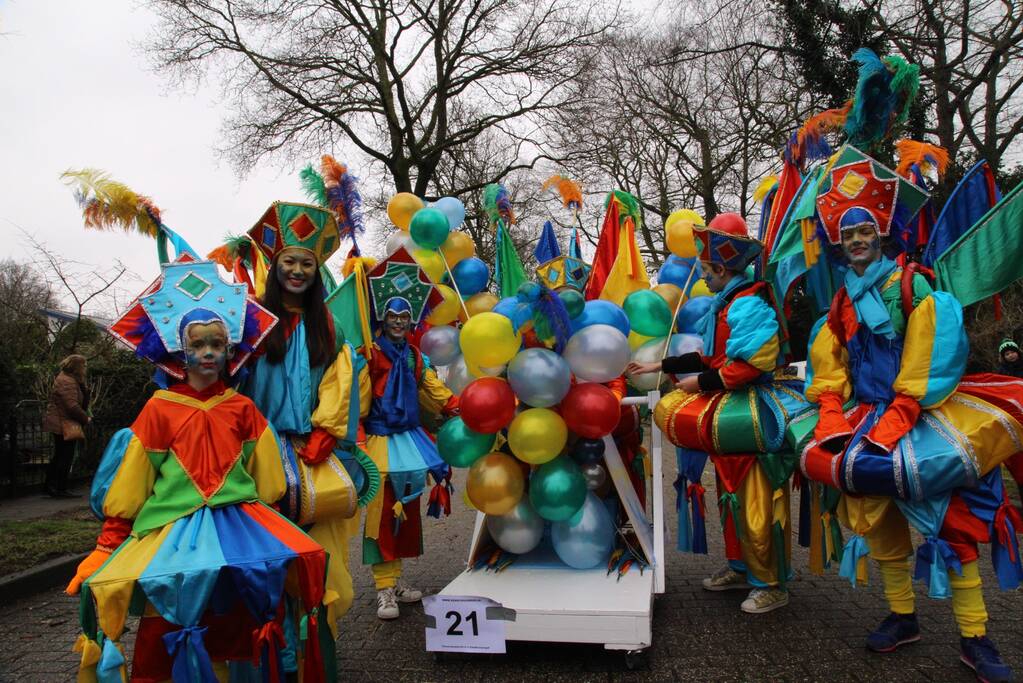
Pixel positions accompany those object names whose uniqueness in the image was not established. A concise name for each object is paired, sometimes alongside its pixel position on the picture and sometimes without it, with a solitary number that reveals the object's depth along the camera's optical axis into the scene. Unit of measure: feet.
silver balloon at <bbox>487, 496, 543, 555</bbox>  12.56
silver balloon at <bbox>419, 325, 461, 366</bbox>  14.29
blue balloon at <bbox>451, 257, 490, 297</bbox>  15.16
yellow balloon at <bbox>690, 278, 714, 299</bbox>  15.51
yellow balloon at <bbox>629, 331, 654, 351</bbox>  14.44
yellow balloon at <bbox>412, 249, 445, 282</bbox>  14.73
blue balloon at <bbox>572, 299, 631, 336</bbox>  12.12
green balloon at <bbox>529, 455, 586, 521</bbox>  11.87
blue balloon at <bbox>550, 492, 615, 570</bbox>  12.16
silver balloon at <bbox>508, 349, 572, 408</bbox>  11.43
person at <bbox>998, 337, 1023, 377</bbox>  20.61
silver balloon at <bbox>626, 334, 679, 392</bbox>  14.16
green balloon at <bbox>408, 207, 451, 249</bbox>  14.49
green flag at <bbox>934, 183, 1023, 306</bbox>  10.03
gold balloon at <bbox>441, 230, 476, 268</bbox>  15.03
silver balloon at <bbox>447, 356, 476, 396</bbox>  14.34
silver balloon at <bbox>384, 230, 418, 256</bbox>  15.20
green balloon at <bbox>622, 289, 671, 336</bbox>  13.96
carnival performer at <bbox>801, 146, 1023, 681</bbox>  9.92
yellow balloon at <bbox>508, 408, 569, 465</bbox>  11.58
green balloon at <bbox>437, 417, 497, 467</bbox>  12.43
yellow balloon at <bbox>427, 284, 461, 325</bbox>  14.56
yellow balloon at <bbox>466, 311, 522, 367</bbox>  11.46
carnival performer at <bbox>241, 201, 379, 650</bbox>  9.88
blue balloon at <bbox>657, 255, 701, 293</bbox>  15.92
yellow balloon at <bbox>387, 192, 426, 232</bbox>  15.58
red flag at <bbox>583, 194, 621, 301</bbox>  16.37
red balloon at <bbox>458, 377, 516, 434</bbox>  11.57
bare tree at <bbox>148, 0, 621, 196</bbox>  52.42
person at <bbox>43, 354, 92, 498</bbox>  26.45
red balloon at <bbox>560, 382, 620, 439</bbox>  11.59
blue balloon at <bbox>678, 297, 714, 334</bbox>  14.22
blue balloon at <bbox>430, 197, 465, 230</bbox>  15.84
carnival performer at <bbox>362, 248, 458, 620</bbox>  13.78
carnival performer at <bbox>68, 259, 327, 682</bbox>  7.61
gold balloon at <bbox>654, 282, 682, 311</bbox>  15.19
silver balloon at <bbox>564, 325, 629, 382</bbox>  11.59
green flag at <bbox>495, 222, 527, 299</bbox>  16.33
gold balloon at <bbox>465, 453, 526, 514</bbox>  12.05
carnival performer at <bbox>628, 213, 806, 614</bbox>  12.44
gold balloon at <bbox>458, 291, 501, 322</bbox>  15.31
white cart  10.68
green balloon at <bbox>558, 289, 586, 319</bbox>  11.87
